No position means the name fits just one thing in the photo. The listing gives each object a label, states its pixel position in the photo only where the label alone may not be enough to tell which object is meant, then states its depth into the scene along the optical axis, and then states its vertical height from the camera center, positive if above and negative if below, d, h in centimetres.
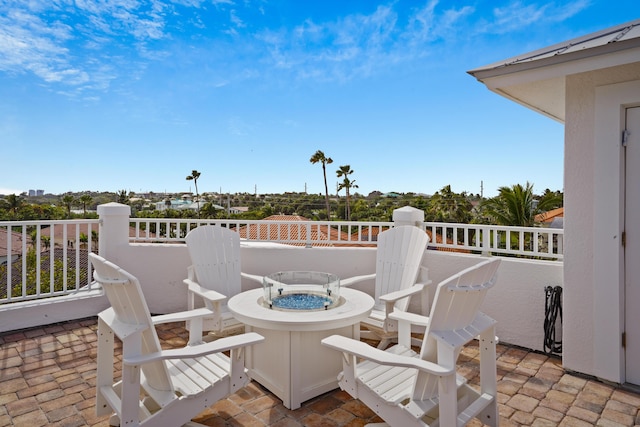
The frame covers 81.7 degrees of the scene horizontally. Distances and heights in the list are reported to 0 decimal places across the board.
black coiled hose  345 -97
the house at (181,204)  2630 +70
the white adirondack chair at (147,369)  185 -90
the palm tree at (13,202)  2606 +73
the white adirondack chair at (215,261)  384 -52
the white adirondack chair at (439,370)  177 -84
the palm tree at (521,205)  1311 +32
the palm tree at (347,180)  3331 +302
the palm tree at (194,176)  3506 +350
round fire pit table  253 -97
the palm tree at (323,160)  3281 +472
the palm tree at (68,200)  2604 +88
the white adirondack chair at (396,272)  339 -61
